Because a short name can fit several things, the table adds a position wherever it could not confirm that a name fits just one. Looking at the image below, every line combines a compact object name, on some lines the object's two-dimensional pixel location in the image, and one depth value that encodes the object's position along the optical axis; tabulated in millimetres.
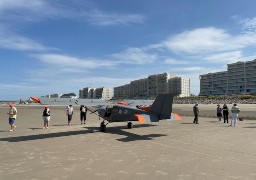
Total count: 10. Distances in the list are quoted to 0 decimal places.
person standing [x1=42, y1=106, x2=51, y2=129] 14780
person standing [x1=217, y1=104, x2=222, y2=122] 18244
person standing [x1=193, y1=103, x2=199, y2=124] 17088
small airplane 12560
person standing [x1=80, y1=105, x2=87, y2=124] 17232
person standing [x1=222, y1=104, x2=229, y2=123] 17355
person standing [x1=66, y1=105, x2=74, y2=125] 16747
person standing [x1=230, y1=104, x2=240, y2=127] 15238
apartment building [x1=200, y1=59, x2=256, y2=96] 134262
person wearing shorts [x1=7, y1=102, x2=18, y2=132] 13610
